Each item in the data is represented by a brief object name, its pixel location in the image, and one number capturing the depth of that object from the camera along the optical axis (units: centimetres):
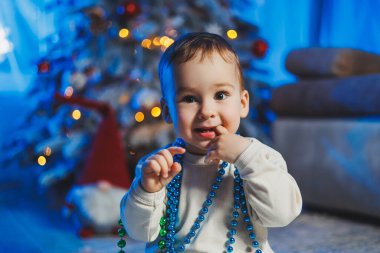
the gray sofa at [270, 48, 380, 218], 167
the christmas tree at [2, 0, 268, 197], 204
